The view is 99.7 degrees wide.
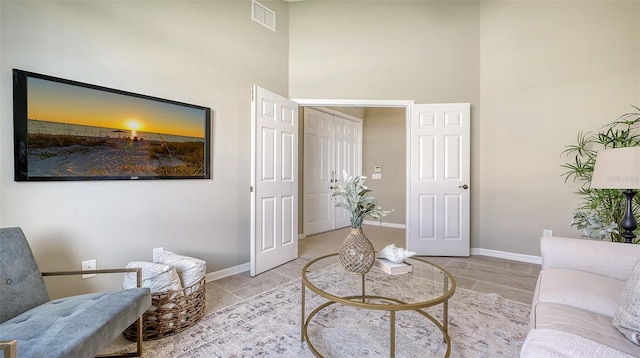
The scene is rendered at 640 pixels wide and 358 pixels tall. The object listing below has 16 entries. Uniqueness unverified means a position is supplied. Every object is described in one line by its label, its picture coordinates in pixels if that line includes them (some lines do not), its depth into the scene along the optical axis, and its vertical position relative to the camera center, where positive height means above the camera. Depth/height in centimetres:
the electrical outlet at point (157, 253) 221 -65
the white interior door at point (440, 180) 340 -6
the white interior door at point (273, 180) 273 -6
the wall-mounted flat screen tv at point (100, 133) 169 +31
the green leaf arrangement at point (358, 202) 157 -16
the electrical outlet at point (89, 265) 190 -64
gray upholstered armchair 103 -63
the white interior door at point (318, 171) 468 +8
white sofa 88 -54
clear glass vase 159 -46
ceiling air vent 296 +180
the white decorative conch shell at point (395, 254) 168 -50
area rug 155 -101
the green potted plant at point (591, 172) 219 +2
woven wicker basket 166 -89
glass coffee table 127 -62
